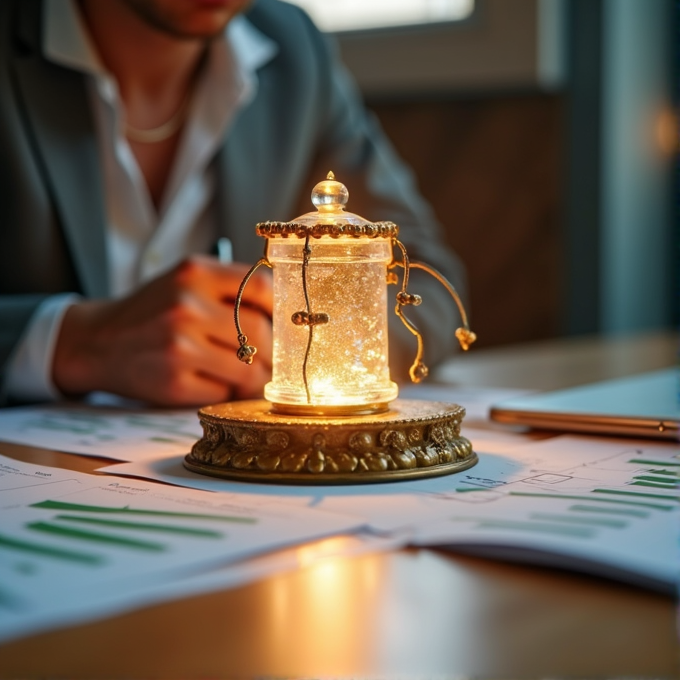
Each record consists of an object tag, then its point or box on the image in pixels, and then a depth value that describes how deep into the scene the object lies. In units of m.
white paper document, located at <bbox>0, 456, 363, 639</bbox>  0.43
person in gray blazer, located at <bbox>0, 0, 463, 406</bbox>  1.10
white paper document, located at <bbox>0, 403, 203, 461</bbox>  0.83
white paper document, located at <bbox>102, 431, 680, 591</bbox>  0.48
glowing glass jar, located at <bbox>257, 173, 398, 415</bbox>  0.73
